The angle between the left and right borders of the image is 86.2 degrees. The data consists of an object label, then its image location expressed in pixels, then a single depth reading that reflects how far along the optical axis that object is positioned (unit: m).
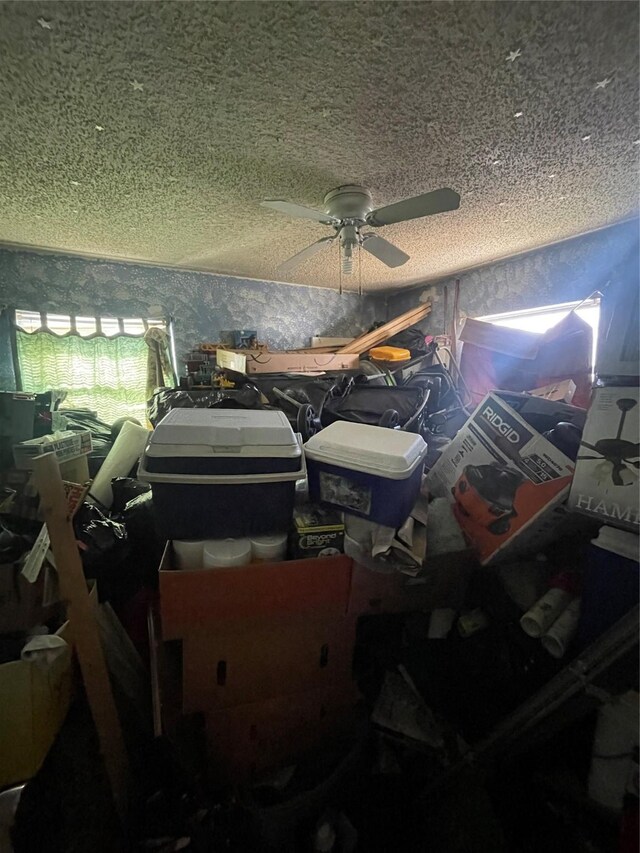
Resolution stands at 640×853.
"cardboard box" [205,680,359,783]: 1.00
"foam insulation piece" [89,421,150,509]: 1.68
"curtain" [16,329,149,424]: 2.44
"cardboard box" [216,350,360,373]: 2.44
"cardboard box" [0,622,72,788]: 0.95
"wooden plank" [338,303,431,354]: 3.04
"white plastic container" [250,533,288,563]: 0.91
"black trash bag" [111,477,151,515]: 1.51
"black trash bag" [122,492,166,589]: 1.36
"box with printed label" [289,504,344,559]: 0.92
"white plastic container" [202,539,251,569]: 0.87
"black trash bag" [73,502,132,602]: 1.26
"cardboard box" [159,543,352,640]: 0.85
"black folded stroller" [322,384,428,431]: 1.87
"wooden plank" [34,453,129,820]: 0.83
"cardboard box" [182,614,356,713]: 0.92
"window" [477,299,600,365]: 2.24
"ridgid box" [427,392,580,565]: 0.89
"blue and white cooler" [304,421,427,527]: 0.90
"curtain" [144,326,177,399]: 2.75
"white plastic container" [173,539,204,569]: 0.90
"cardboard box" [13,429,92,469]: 1.56
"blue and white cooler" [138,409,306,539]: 0.86
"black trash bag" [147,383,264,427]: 1.95
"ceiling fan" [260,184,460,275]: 1.29
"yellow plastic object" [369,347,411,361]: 2.81
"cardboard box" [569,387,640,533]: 0.68
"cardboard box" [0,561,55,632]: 1.16
